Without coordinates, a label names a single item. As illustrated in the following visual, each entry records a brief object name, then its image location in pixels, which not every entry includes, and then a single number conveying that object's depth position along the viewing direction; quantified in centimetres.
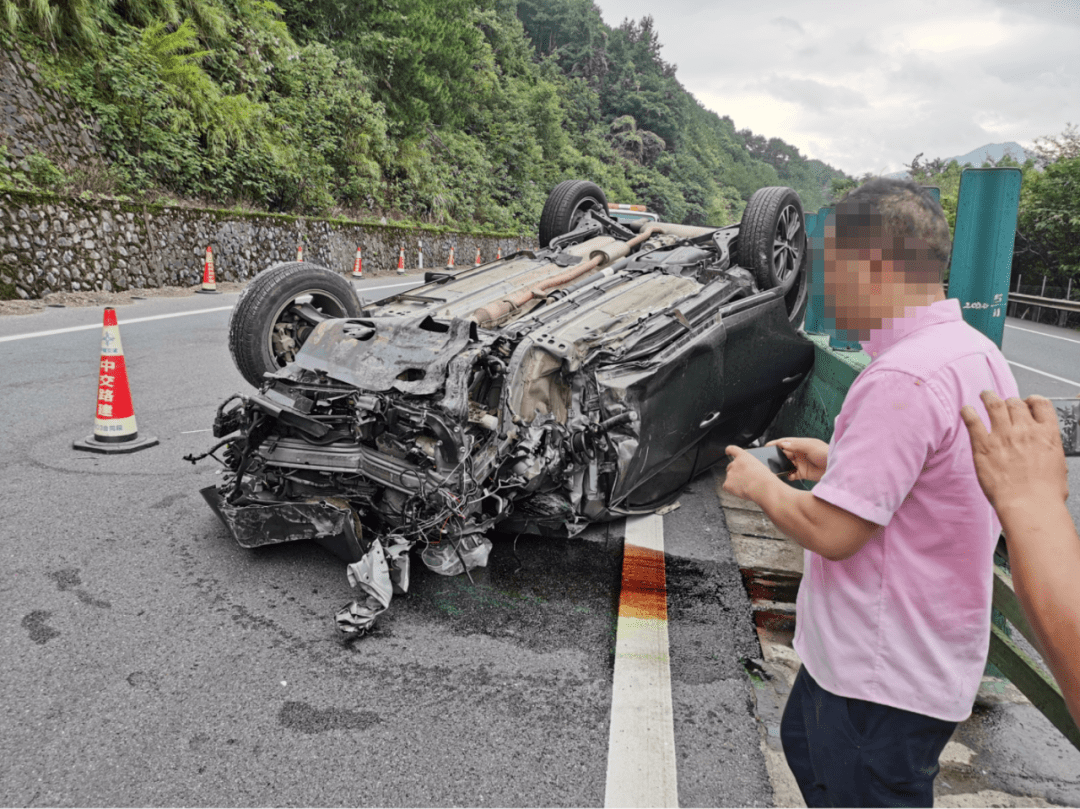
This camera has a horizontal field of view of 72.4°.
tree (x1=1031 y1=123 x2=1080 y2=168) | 2646
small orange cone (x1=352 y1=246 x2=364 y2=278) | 1833
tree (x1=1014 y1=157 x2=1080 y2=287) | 2233
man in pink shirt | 129
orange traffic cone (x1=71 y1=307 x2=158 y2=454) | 492
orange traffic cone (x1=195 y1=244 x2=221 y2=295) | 1333
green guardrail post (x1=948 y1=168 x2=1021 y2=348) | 325
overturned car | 333
